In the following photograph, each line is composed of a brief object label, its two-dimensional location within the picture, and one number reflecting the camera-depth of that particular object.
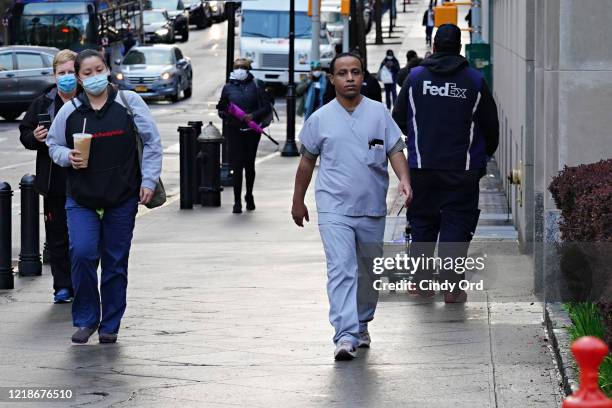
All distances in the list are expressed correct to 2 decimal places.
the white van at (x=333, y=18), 54.12
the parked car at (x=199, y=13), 71.56
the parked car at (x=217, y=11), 75.12
